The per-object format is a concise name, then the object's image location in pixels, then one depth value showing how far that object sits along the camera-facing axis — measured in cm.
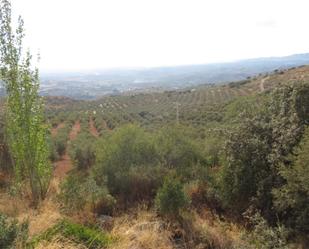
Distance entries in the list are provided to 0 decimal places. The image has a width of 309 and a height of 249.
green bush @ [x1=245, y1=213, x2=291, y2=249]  371
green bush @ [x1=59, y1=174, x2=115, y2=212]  550
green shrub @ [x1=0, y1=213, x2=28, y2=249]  297
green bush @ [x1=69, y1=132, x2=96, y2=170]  1311
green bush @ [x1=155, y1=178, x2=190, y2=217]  523
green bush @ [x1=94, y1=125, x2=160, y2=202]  737
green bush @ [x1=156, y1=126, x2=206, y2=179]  848
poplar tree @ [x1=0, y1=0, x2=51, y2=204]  566
